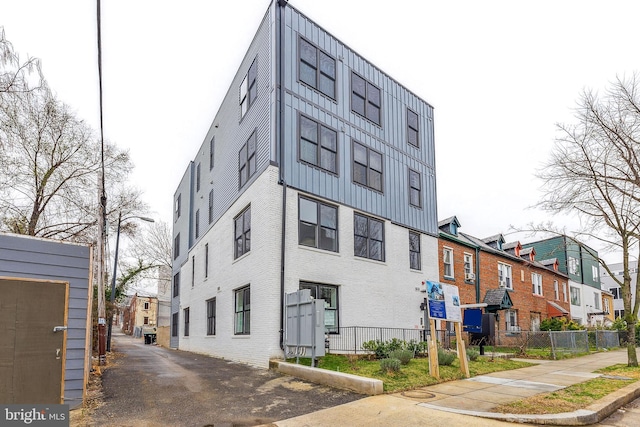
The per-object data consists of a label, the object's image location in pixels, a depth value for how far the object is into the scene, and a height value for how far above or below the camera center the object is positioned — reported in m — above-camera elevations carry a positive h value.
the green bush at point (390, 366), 12.09 -1.93
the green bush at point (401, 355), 13.50 -1.85
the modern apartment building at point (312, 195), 16.23 +3.86
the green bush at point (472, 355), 15.66 -2.14
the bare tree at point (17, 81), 8.52 +3.85
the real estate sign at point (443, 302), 12.43 -0.32
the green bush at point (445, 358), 13.80 -2.00
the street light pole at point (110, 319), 24.52 -1.49
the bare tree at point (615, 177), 16.33 +4.10
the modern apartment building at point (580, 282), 41.00 +0.69
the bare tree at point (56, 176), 22.28 +5.87
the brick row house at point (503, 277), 25.45 +0.80
